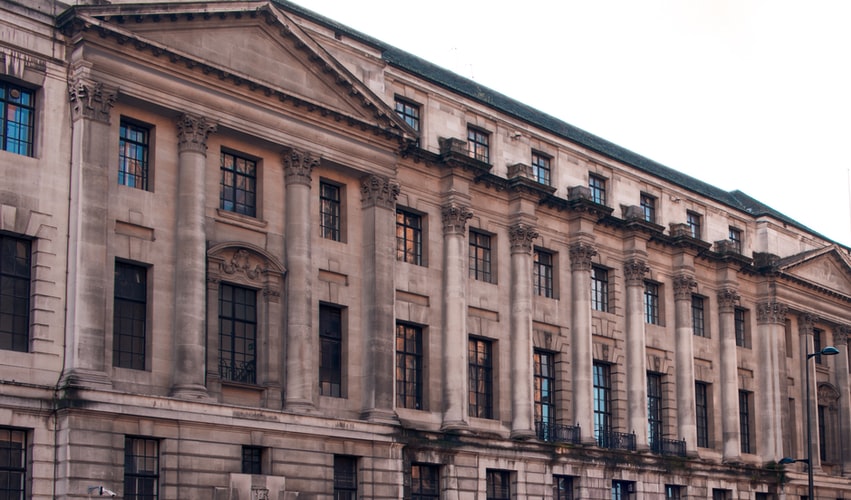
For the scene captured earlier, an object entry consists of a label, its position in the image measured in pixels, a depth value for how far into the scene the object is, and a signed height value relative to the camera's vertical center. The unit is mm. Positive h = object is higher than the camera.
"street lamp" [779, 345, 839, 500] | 43812 +815
